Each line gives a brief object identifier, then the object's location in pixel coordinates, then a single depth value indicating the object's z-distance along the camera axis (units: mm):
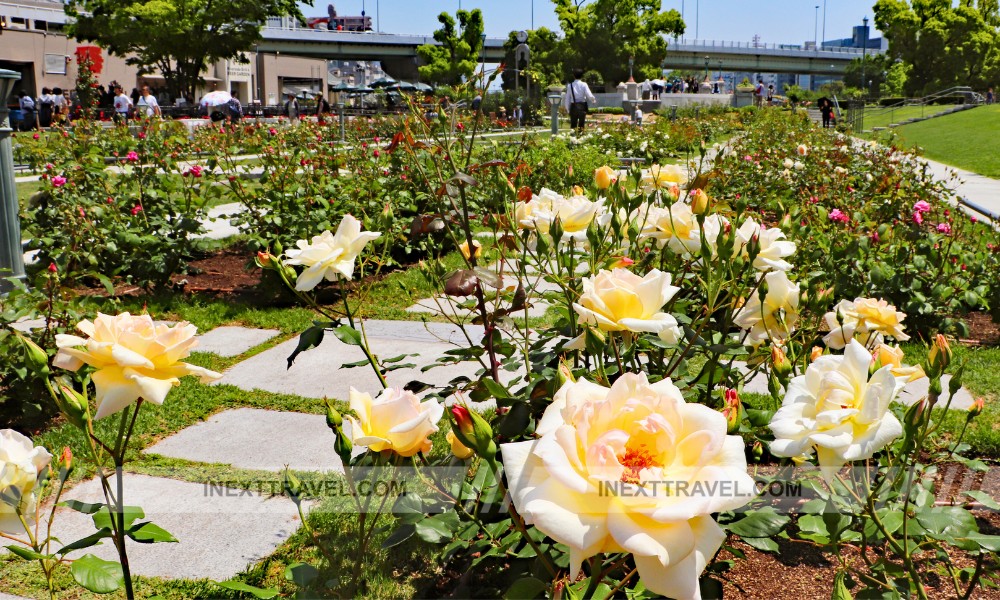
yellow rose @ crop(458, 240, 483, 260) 2178
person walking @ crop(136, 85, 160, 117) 17797
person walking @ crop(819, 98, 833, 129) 25016
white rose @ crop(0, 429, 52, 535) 1108
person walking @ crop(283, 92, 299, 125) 25875
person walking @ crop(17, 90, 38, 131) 20344
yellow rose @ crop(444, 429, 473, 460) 1422
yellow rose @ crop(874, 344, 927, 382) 1273
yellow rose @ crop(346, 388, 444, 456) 1168
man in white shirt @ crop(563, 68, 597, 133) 14438
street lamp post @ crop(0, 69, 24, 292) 4145
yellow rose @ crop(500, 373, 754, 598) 743
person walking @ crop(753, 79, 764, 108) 35531
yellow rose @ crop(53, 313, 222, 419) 1103
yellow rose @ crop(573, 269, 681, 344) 1196
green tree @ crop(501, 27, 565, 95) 59250
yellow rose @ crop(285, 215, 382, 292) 1568
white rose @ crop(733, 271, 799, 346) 1737
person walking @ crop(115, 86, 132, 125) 18981
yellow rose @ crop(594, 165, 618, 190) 2215
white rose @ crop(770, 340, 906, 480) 1006
